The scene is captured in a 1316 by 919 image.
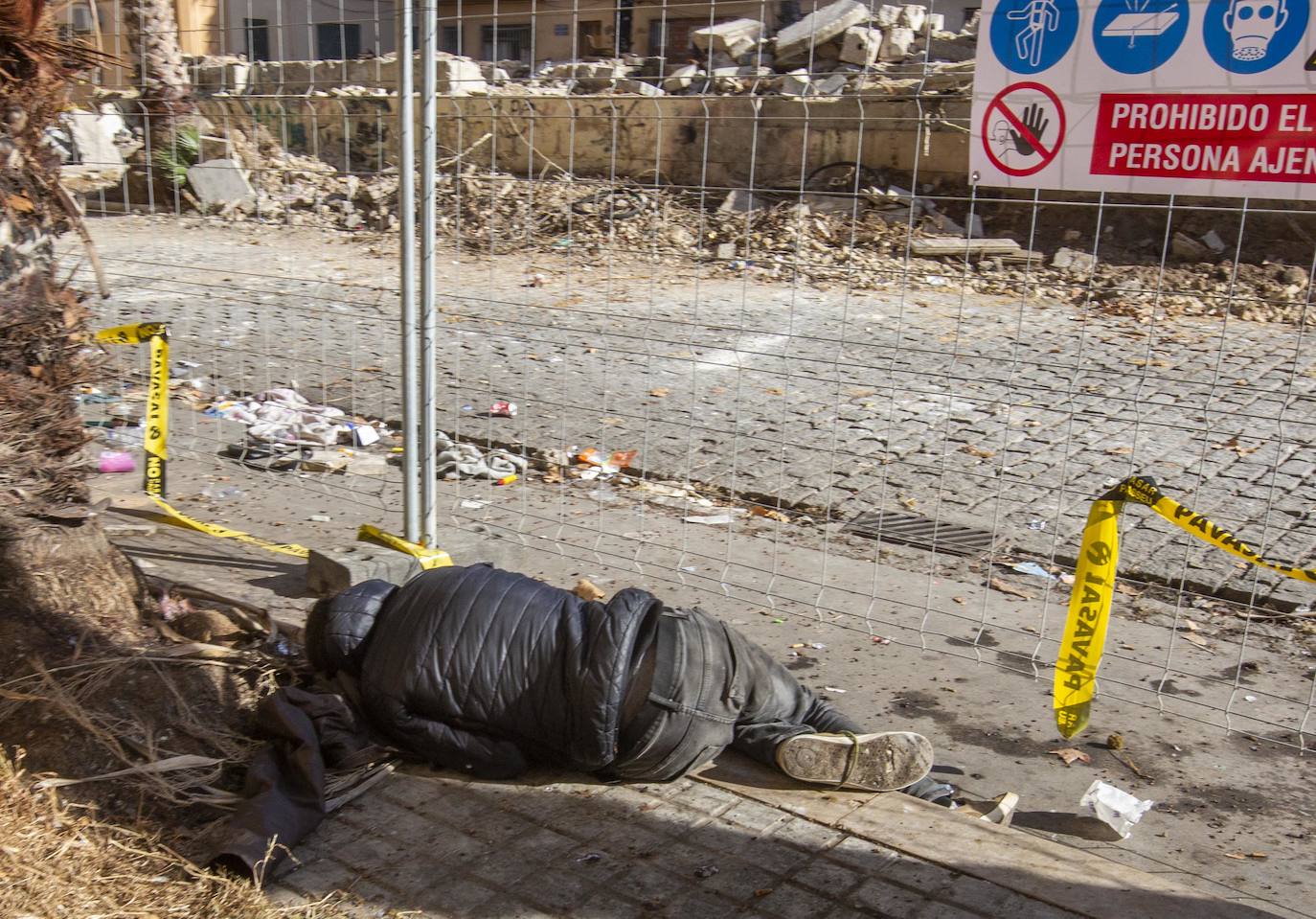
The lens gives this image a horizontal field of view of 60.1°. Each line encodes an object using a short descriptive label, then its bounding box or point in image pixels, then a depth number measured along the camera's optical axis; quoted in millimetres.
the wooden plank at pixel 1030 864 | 2791
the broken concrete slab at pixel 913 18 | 12859
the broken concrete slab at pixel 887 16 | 13031
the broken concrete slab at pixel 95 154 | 5516
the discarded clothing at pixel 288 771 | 2795
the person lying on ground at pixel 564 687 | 3143
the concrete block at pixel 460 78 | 4969
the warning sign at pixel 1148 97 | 3240
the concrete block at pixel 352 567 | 4387
